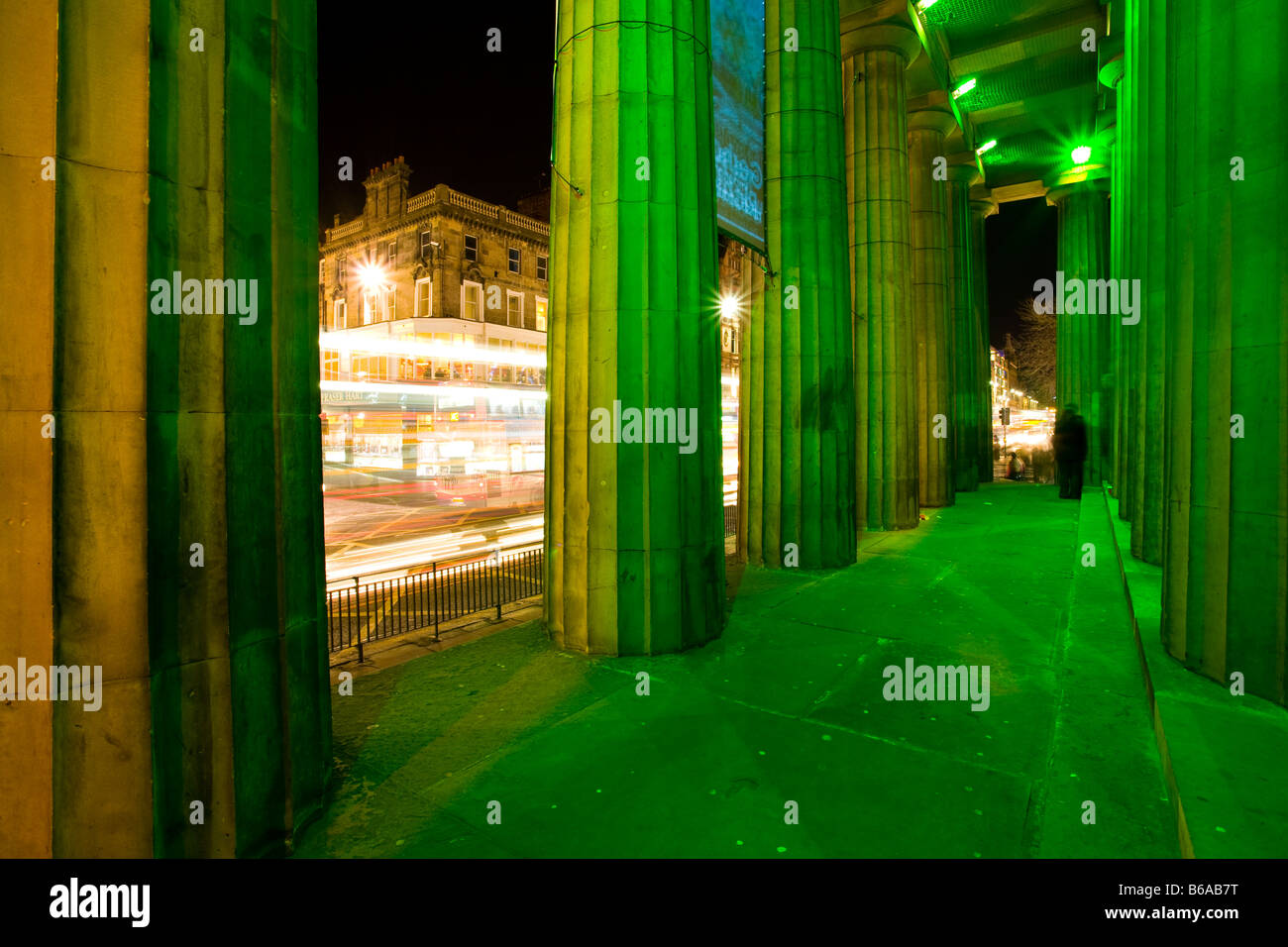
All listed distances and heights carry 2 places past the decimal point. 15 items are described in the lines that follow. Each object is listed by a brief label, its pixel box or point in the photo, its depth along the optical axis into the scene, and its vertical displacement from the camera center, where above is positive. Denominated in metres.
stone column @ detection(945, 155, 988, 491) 21.59 +4.34
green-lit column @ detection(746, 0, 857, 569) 10.49 +2.55
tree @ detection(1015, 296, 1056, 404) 41.62 +7.31
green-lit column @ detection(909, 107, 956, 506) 17.67 +4.31
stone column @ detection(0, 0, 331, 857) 2.88 +0.13
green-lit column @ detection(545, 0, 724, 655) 6.58 +1.39
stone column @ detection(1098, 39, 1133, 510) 12.37 +4.34
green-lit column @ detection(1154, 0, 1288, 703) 4.62 +0.90
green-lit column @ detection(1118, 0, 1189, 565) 7.60 +2.57
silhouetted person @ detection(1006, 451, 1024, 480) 26.81 -0.58
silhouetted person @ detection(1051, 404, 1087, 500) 17.81 +0.20
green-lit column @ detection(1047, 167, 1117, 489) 22.14 +4.88
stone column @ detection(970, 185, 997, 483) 24.19 +6.46
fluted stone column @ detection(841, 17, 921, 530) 13.92 +3.91
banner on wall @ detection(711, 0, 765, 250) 8.55 +4.90
